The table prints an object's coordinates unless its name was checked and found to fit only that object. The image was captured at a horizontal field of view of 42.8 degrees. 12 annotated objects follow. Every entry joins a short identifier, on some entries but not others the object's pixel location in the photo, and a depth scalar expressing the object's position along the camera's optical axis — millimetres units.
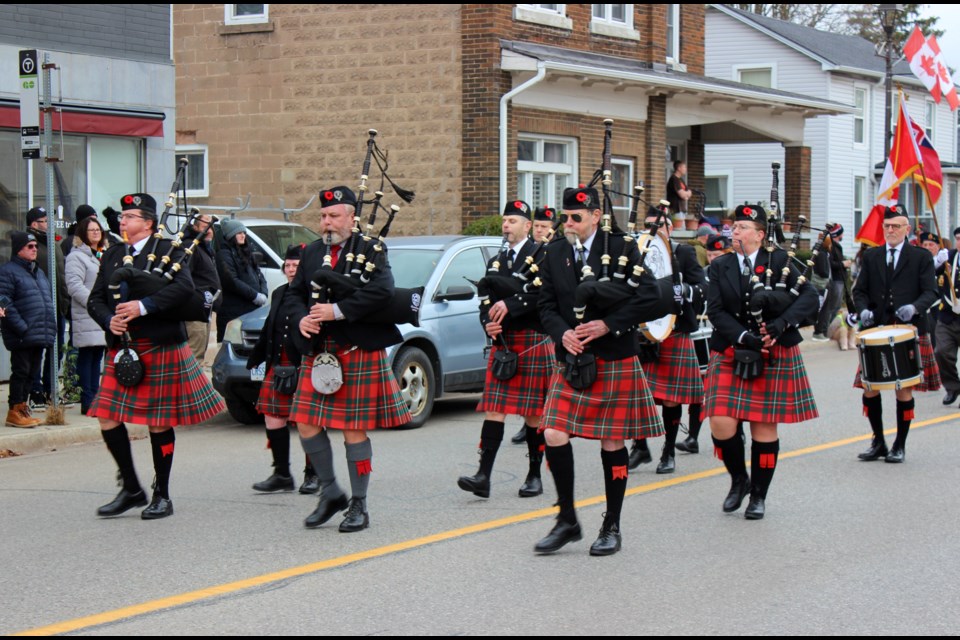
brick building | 20047
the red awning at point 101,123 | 13898
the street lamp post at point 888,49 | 25016
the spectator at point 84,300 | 11547
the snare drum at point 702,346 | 10742
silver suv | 11680
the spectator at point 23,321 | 11227
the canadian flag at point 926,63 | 17562
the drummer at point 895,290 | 10000
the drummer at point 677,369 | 9555
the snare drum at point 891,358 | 9766
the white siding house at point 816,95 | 37500
